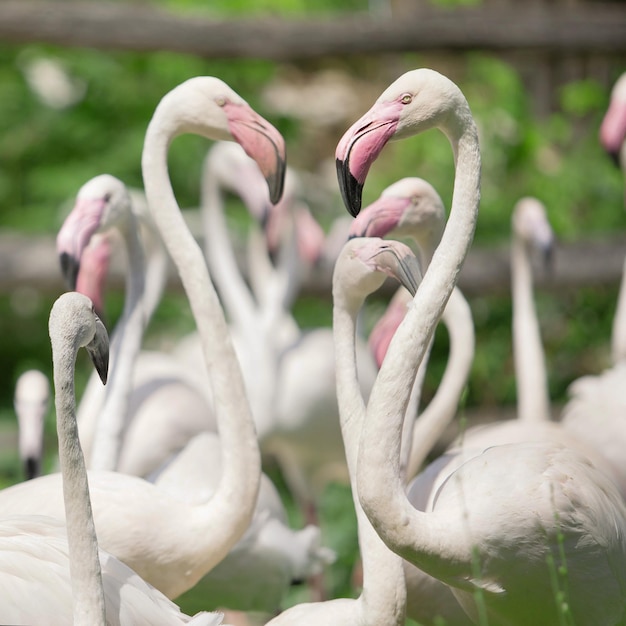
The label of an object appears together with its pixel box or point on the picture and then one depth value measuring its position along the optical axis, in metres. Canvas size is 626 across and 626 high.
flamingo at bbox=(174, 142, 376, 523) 12.32
